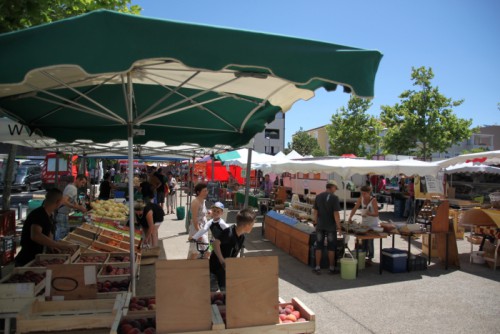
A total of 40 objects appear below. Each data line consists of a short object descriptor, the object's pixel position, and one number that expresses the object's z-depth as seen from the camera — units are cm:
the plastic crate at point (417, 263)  768
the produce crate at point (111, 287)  384
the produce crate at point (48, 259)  469
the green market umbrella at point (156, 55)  208
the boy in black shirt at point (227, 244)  392
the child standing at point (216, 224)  433
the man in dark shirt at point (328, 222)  719
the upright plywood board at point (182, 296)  259
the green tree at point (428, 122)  2730
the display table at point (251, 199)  1677
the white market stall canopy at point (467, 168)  1827
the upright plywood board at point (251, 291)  267
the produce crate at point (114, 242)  642
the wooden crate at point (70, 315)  269
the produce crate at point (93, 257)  554
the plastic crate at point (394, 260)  750
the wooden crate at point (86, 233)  645
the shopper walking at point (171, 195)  1676
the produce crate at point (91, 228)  663
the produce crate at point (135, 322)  271
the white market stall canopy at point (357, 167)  998
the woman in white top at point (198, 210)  613
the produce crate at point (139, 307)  295
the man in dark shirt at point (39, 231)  462
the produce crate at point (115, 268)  491
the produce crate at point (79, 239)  613
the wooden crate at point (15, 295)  327
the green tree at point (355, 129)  3684
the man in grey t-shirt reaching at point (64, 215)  754
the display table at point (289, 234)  823
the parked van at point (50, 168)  1865
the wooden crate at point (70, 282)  329
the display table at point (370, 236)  738
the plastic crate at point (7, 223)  724
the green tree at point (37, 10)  547
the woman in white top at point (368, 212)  796
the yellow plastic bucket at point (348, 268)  700
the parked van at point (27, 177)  2395
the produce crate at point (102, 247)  609
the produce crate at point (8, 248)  632
